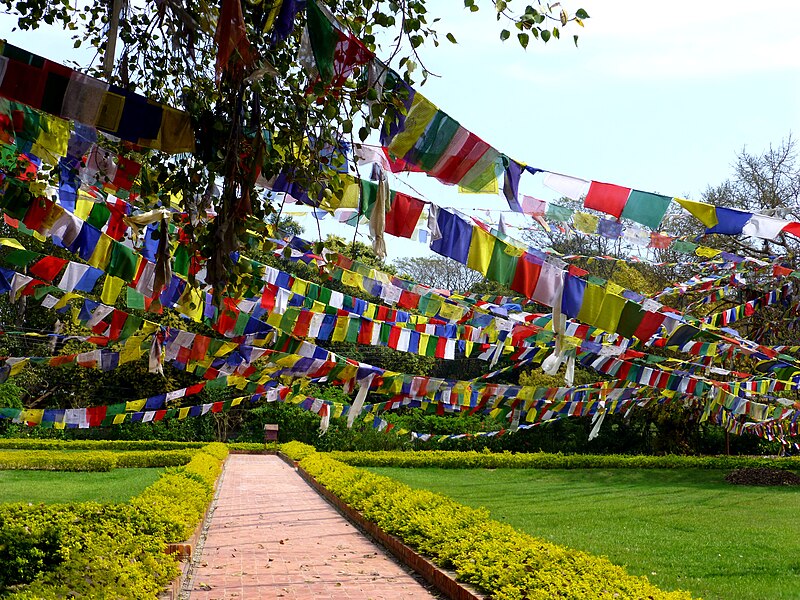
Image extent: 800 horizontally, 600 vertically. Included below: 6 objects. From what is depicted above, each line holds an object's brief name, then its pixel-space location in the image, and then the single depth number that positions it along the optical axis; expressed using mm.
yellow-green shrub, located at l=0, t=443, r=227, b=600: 5004
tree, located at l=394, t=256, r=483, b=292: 49750
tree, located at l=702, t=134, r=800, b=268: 19000
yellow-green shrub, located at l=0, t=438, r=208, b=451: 24344
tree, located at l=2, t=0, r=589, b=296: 3709
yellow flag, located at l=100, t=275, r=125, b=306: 7348
